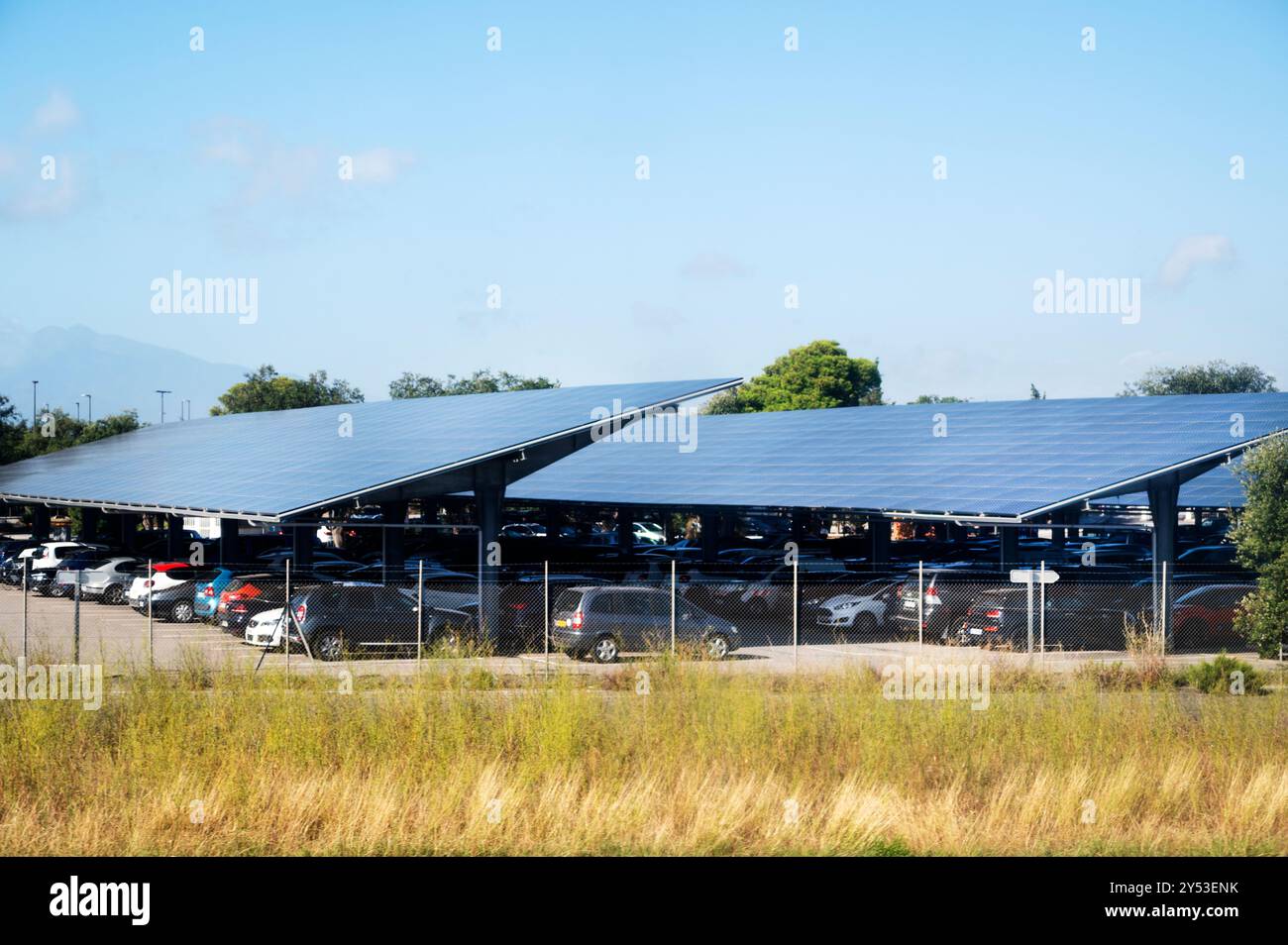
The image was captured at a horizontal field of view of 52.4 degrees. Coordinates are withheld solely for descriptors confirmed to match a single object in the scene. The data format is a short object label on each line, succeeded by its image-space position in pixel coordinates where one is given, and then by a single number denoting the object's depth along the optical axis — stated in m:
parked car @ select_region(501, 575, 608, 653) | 27.08
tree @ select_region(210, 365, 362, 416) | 103.69
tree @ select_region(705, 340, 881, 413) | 103.12
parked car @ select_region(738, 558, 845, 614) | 32.22
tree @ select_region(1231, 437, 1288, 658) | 23.08
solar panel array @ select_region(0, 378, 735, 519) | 29.82
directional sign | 23.23
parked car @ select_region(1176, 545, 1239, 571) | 39.66
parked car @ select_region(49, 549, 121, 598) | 37.12
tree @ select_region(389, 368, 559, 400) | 109.62
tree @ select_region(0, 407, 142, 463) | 83.56
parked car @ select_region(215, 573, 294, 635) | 27.14
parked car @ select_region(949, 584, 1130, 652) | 26.59
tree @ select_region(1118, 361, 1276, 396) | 101.75
